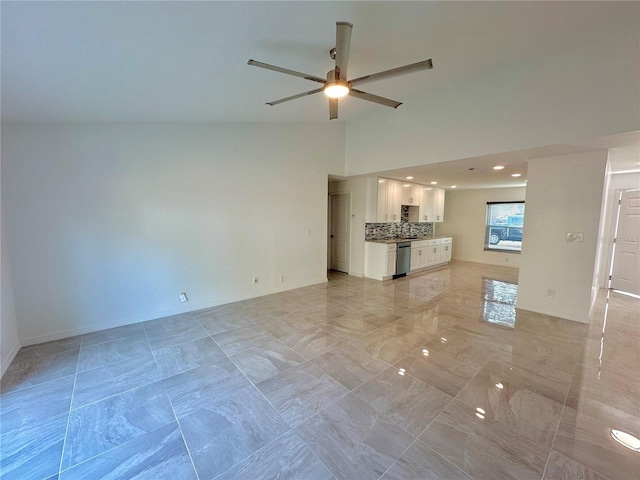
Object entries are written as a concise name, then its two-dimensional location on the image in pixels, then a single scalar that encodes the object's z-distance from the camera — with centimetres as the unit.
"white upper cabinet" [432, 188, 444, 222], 759
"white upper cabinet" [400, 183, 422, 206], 659
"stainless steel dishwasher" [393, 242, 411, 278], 602
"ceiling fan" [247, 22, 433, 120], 178
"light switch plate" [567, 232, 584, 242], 348
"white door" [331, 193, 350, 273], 648
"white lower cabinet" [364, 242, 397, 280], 573
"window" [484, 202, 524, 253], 757
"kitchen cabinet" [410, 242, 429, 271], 651
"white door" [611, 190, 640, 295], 482
